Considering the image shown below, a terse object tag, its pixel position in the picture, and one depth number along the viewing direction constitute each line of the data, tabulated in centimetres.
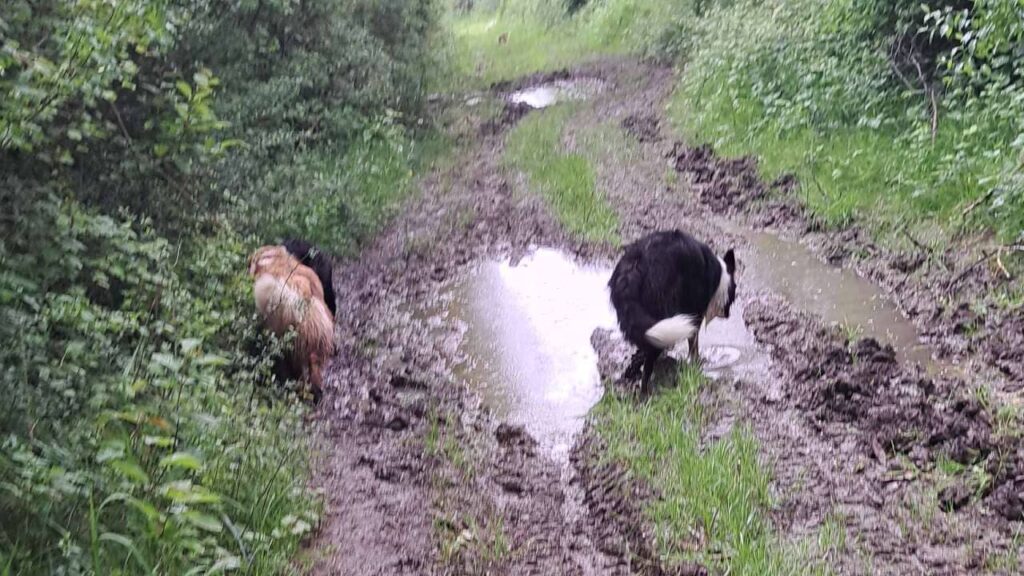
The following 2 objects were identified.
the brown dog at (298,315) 548
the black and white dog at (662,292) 537
